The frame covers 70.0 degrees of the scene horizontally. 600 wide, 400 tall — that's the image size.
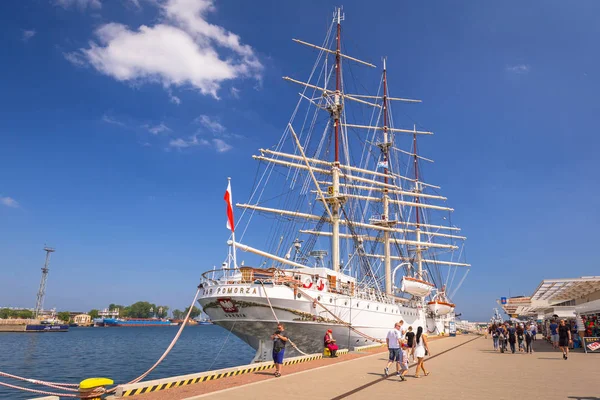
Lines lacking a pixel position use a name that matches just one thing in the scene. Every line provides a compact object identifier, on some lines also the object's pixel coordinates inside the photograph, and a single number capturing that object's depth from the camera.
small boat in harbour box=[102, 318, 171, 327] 156.12
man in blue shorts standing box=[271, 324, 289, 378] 13.46
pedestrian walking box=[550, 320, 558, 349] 24.28
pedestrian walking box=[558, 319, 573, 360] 18.67
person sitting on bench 19.56
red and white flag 22.09
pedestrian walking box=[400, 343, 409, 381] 13.12
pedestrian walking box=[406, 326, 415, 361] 14.32
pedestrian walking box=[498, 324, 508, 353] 23.83
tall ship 22.41
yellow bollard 8.99
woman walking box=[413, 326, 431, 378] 13.62
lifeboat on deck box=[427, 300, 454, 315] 50.12
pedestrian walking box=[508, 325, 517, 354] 23.30
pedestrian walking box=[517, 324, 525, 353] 24.11
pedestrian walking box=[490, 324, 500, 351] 25.03
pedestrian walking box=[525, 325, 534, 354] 22.42
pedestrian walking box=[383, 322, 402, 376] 13.66
